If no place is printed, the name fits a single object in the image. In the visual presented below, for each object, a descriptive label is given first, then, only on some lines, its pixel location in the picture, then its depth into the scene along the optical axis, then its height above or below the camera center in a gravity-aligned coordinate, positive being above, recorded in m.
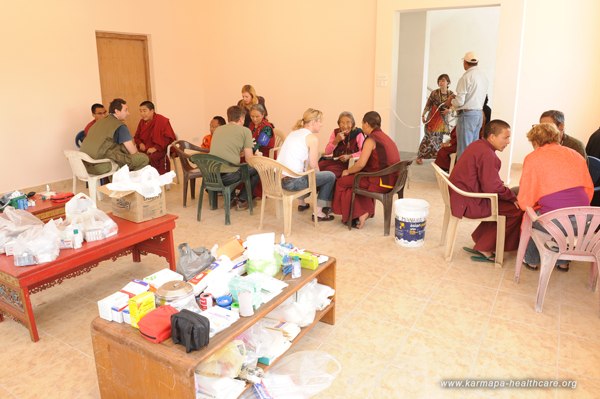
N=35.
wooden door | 6.39 +0.25
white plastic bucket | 3.79 -1.08
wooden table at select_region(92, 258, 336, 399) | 1.67 -1.01
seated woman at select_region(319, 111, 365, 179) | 4.71 -0.58
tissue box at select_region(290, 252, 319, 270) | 2.48 -0.91
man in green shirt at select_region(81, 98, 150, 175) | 4.90 -0.55
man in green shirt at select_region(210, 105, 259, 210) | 4.50 -0.52
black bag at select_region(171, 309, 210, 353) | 1.68 -0.86
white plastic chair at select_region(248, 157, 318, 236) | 4.05 -0.84
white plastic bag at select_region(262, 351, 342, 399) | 2.14 -1.37
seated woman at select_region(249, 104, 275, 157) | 5.18 -0.47
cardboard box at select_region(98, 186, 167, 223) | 3.09 -0.79
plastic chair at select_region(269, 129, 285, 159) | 5.87 -0.63
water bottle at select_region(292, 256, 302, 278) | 2.37 -0.91
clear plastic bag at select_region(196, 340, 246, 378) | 1.86 -1.09
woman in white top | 4.21 -0.60
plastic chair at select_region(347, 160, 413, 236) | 3.97 -0.89
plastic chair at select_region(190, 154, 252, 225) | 4.45 -0.86
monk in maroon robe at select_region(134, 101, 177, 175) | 5.69 -0.59
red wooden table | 2.47 -0.98
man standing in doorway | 5.24 -0.17
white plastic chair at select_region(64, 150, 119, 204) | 4.86 -0.83
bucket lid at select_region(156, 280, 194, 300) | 1.92 -0.83
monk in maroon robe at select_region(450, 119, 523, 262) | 3.35 -0.70
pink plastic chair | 2.63 -0.86
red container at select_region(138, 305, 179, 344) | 1.75 -0.88
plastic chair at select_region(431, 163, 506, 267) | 3.34 -0.95
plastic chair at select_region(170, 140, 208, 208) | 4.97 -0.81
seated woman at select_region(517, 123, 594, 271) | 2.90 -0.56
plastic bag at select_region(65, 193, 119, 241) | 2.83 -0.80
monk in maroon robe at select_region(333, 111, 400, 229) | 4.04 -0.72
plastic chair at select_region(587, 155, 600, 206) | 3.44 -0.62
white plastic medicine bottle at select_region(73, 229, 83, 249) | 2.71 -0.86
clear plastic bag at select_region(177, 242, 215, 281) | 2.27 -0.84
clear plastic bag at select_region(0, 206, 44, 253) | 2.75 -0.81
